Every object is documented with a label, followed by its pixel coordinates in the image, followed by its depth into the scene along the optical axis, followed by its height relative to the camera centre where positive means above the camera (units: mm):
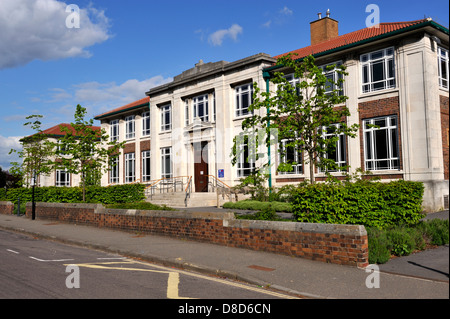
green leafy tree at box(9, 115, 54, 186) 30391 +3156
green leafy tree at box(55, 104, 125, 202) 21462 +2488
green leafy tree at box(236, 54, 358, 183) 13180 +2436
